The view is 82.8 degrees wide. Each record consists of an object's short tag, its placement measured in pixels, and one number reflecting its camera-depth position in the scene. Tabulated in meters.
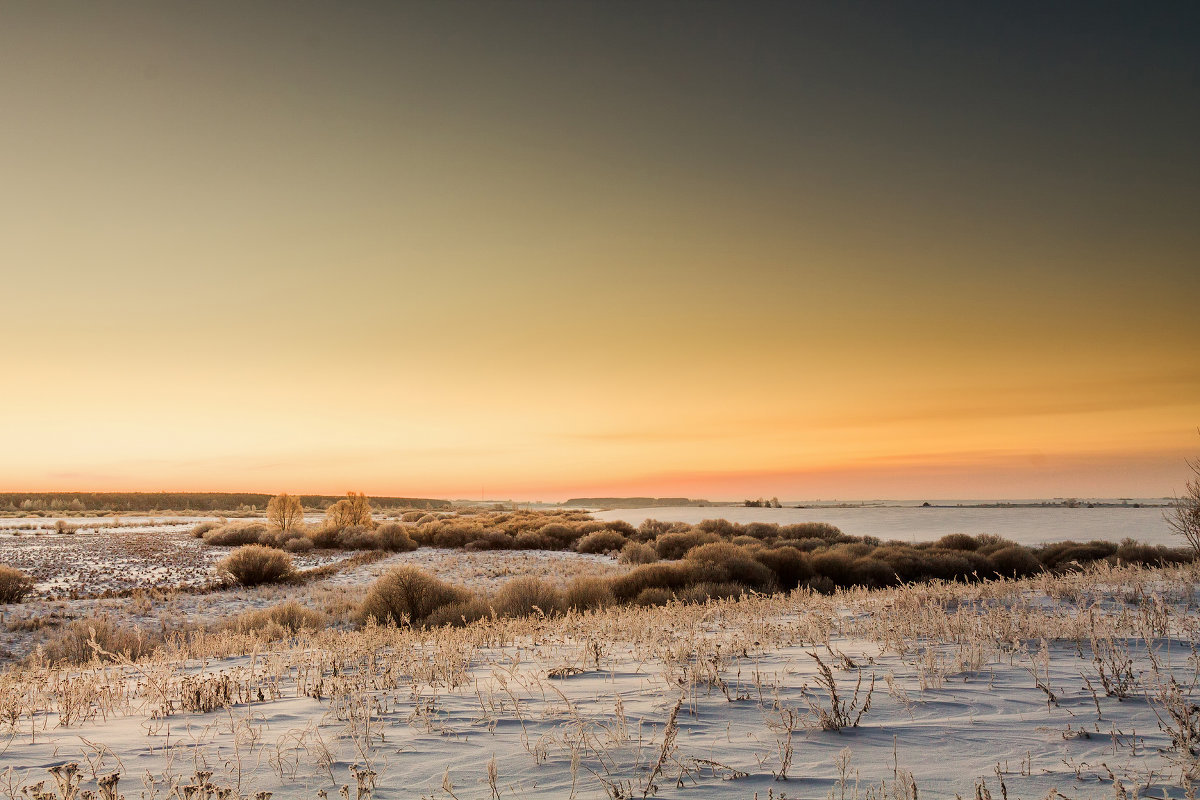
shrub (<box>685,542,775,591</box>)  19.64
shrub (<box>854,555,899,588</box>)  22.28
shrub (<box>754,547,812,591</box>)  22.30
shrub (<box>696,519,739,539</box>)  39.75
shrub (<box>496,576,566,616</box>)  16.05
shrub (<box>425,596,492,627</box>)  14.70
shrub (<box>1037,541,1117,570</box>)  25.58
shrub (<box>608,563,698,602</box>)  18.73
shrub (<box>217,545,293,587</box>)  24.95
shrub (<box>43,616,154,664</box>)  13.08
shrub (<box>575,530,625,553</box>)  39.31
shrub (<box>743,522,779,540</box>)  39.43
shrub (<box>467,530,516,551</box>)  40.69
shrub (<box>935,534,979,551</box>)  31.08
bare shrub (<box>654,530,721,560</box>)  33.19
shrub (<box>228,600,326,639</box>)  14.73
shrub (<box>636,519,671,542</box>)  40.72
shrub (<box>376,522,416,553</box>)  40.59
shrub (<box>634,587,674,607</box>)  16.92
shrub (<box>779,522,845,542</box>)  38.50
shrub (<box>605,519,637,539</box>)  43.84
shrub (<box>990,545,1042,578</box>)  25.03
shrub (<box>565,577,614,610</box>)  17.03
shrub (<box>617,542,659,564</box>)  30.77
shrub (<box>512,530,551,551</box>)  41.94
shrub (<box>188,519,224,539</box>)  49.36
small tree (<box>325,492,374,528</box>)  52.38
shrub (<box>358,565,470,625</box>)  16.64
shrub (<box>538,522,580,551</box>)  42.75
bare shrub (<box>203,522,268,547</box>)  43.09
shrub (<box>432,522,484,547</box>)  43.81
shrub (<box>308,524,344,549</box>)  42.95
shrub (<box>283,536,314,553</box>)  39.16
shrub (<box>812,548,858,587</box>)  22.67
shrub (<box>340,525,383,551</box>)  41.16
